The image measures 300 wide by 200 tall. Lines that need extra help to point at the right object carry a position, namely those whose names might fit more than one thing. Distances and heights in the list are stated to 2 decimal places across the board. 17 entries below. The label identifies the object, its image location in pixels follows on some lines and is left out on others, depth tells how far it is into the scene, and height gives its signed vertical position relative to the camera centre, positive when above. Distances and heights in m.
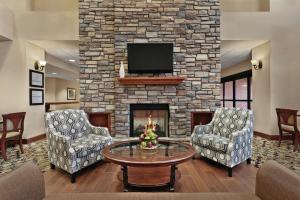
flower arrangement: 2.81 -0.57
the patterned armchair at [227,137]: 3.08 -0.67
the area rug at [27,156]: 3.43 -1.13
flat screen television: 4.71 +0.91
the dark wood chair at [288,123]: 4.16 -0.54
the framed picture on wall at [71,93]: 12.41 +0.22
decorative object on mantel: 4.61 +0.56
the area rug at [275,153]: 3.51 -1.08
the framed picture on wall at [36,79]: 5.34 +0.49
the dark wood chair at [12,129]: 3.72 -0.62
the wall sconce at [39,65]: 5.53 +0.87
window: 7.40 +0.30
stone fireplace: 4.81 +0.92
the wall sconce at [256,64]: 5.70 +0.93
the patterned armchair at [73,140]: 2.89 -0.69
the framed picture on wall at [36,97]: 5.33 +0.00
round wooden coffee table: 2.31 -0.71
